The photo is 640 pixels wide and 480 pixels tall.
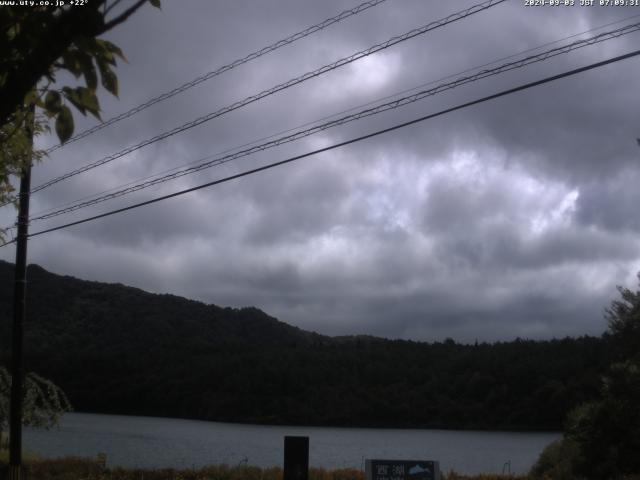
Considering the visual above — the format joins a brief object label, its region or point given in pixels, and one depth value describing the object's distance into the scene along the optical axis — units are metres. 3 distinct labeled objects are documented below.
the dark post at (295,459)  11.69
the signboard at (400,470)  11.46
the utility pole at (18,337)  17.06
